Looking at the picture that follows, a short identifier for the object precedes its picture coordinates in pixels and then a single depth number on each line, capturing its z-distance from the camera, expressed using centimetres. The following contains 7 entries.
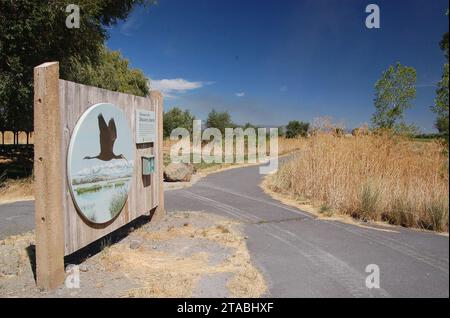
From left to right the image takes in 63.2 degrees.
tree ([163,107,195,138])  4206
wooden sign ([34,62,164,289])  421
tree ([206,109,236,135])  4353
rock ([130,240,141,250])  594
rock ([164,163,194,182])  1469
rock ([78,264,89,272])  489
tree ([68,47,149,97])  1545
